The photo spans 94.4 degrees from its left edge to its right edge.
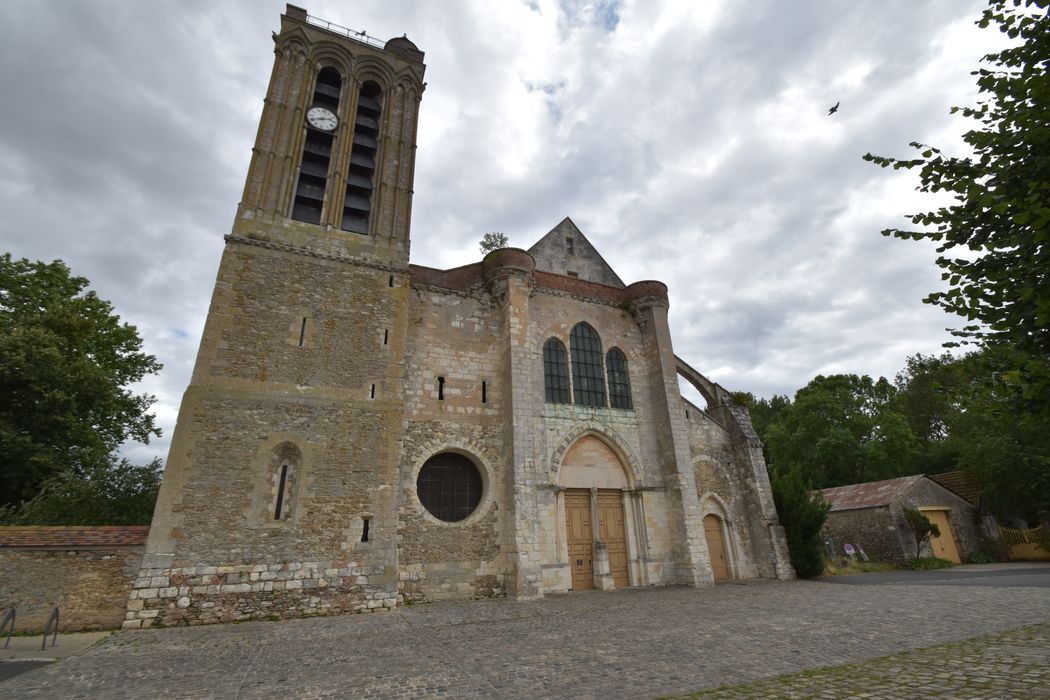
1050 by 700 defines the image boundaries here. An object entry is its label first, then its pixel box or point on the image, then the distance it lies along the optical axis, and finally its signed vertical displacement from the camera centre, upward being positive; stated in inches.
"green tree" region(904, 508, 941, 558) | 781.3 +13.6
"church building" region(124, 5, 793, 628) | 416.2 +135.1
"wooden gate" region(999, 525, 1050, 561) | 796.0 -18.3
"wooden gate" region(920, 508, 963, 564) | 819.9 -8.8
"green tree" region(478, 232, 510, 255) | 847.7 +502.0
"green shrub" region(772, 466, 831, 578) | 604.7 +21.1
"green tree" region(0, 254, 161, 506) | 569.0 +223.5
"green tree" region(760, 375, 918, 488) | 1093.1 +232.3
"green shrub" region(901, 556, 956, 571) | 752.3 -41.1
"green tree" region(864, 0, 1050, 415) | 174.4 +124.4
